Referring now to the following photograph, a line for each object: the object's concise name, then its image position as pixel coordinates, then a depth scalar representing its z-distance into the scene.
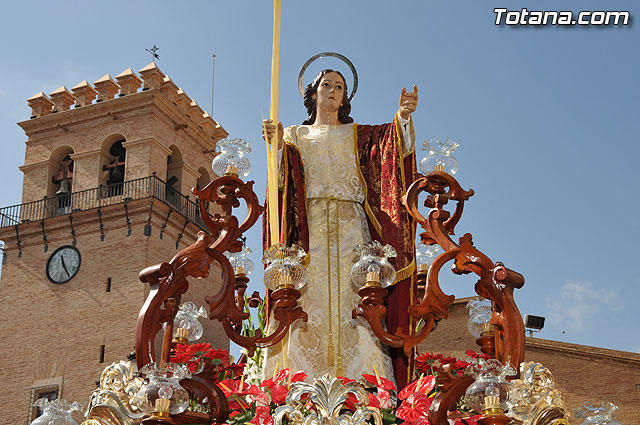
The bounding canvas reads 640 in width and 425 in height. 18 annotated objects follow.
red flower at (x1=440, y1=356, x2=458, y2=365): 6.50
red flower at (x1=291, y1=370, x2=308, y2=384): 5.65
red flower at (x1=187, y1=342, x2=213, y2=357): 6.46
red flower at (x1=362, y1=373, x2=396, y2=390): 5.55
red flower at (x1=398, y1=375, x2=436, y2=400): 5.47
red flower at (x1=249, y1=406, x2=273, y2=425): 5.36
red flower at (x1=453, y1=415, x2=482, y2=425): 5.21
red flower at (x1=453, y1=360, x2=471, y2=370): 6.39
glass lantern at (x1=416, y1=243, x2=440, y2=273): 7.52
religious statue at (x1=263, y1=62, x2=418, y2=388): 6.77
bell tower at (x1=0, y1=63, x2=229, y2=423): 30.14
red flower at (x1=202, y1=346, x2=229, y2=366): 6.53
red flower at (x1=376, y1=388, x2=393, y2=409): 5.43
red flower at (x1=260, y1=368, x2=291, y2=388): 5.68
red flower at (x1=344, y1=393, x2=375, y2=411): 5.33
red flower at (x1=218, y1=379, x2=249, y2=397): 5.75
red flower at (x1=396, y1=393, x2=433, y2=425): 5.25
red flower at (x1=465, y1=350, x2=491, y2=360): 6.28
